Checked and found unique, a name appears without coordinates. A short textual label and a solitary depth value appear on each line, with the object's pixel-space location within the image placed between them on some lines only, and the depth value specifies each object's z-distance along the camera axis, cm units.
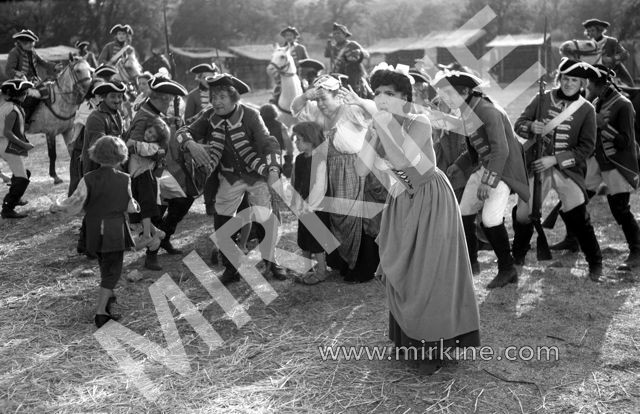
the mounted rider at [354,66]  1068
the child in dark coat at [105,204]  503
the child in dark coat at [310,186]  597
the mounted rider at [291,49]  1104
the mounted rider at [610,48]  984
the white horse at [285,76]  1034
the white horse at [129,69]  1204
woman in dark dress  410
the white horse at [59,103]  1081
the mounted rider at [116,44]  1291
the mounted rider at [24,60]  1186
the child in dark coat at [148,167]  639
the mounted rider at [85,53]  1528
